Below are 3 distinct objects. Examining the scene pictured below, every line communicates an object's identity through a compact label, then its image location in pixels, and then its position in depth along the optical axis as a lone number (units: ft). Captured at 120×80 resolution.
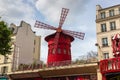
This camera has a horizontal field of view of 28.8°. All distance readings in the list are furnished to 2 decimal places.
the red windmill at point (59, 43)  87.76
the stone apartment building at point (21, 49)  90.97
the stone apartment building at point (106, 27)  76.59
